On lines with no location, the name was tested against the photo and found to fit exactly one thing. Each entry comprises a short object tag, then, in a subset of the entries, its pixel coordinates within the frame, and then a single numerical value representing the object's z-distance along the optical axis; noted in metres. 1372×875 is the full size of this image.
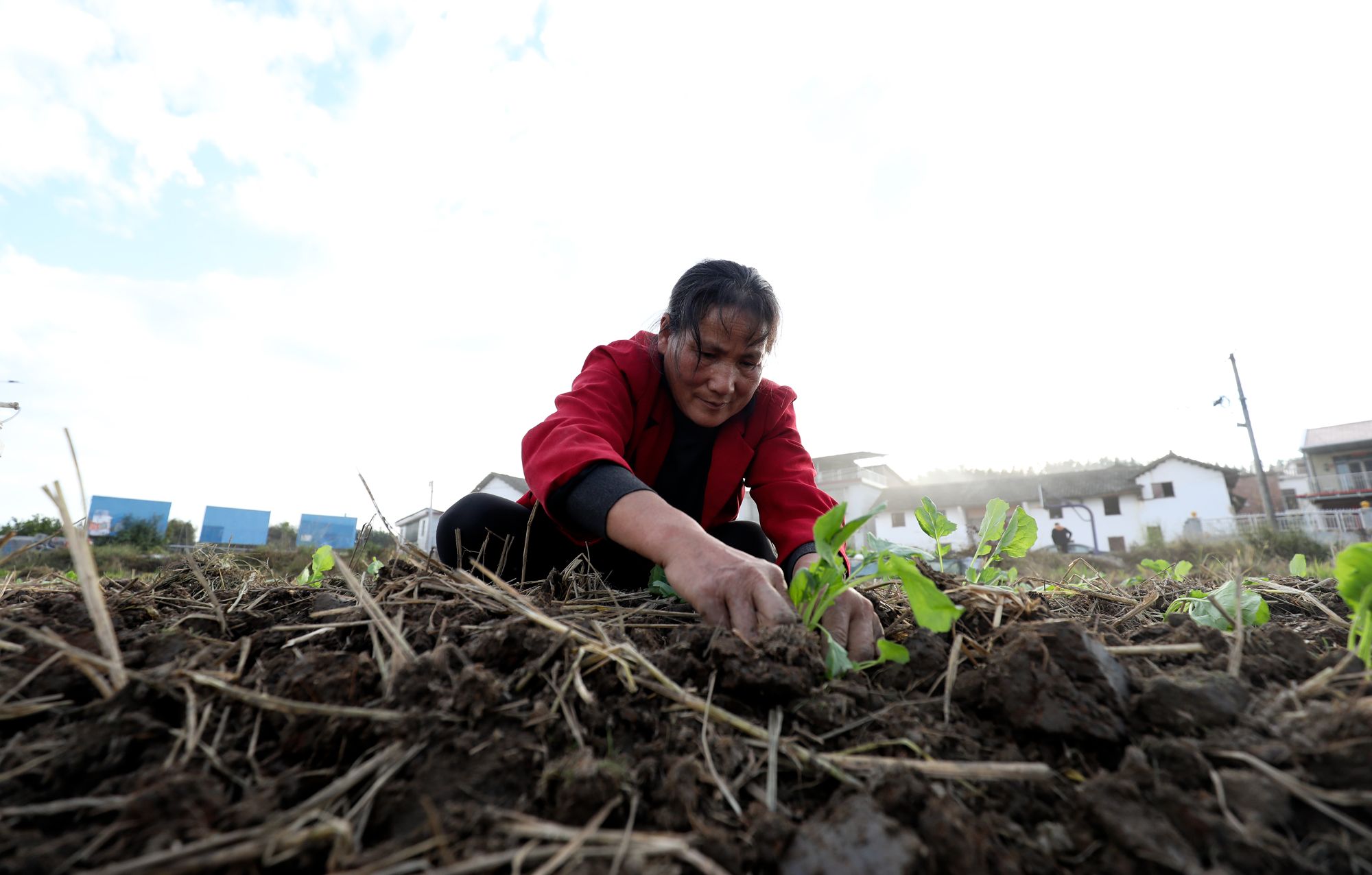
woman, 1.26
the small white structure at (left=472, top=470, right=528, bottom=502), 27.66
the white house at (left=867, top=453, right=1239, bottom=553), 26.06
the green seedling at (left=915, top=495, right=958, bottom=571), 1.73
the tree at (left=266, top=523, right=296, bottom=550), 21.02
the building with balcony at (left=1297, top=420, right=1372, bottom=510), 28.30
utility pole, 18.50
